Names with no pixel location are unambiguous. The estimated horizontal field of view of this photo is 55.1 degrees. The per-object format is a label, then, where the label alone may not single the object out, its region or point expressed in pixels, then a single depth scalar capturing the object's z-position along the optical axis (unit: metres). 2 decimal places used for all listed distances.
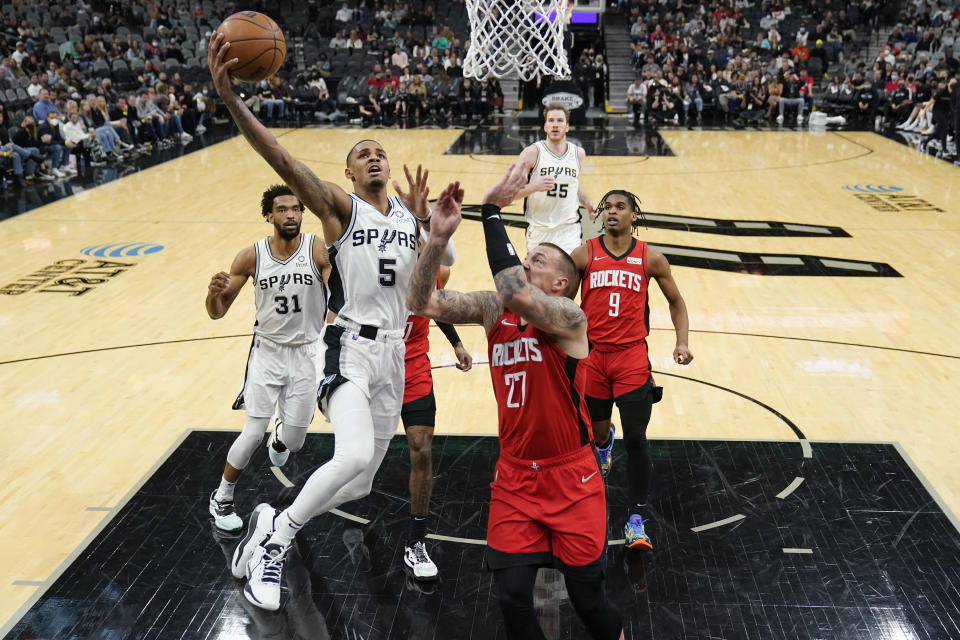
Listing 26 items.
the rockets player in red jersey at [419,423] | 4.54
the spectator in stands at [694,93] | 23.59
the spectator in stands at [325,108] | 24.61
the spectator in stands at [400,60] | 25.53
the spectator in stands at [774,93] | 23.16
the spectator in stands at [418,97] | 24.22
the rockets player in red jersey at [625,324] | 4.77
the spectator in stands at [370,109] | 24.09
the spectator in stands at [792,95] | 23.28
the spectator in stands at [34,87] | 18.81
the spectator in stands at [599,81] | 24.92
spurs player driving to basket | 4.11
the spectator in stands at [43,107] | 15.77
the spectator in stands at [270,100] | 24.12
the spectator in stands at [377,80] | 24.50
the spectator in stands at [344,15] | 28.38
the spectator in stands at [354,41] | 26.98
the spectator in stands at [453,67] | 24.86
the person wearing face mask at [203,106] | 22.16
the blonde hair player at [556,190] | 7.09
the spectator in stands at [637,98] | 23.05
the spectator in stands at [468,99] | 24.02
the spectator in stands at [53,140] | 15.52
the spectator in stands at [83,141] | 16.53
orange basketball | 4.65
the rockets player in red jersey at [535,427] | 3.39
